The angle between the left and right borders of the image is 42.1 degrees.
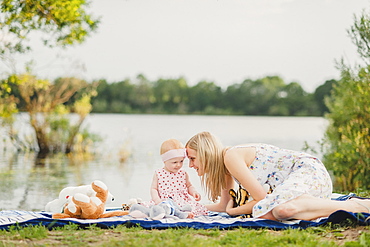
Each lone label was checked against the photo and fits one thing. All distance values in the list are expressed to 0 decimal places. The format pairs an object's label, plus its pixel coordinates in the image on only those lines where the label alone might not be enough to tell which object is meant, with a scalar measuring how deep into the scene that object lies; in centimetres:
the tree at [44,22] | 752
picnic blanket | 383
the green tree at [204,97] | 3845
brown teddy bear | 412
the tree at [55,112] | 1477
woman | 400
